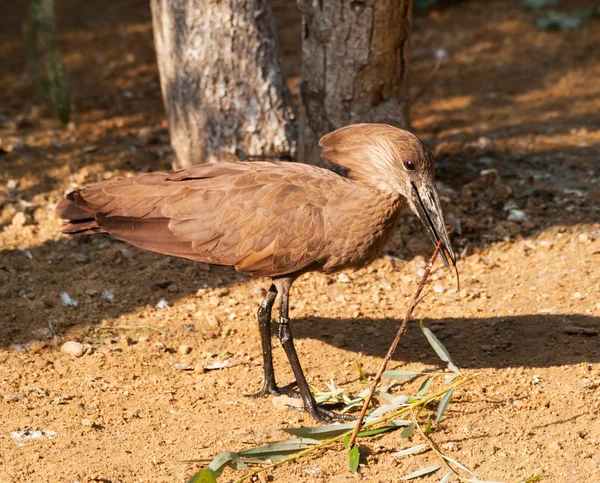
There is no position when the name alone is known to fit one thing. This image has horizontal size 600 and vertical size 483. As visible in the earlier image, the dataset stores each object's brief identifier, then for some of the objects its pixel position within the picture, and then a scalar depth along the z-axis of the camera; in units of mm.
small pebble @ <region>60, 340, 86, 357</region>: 10133
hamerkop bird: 8945
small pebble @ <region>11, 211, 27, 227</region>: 12953
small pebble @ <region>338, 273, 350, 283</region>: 12074
